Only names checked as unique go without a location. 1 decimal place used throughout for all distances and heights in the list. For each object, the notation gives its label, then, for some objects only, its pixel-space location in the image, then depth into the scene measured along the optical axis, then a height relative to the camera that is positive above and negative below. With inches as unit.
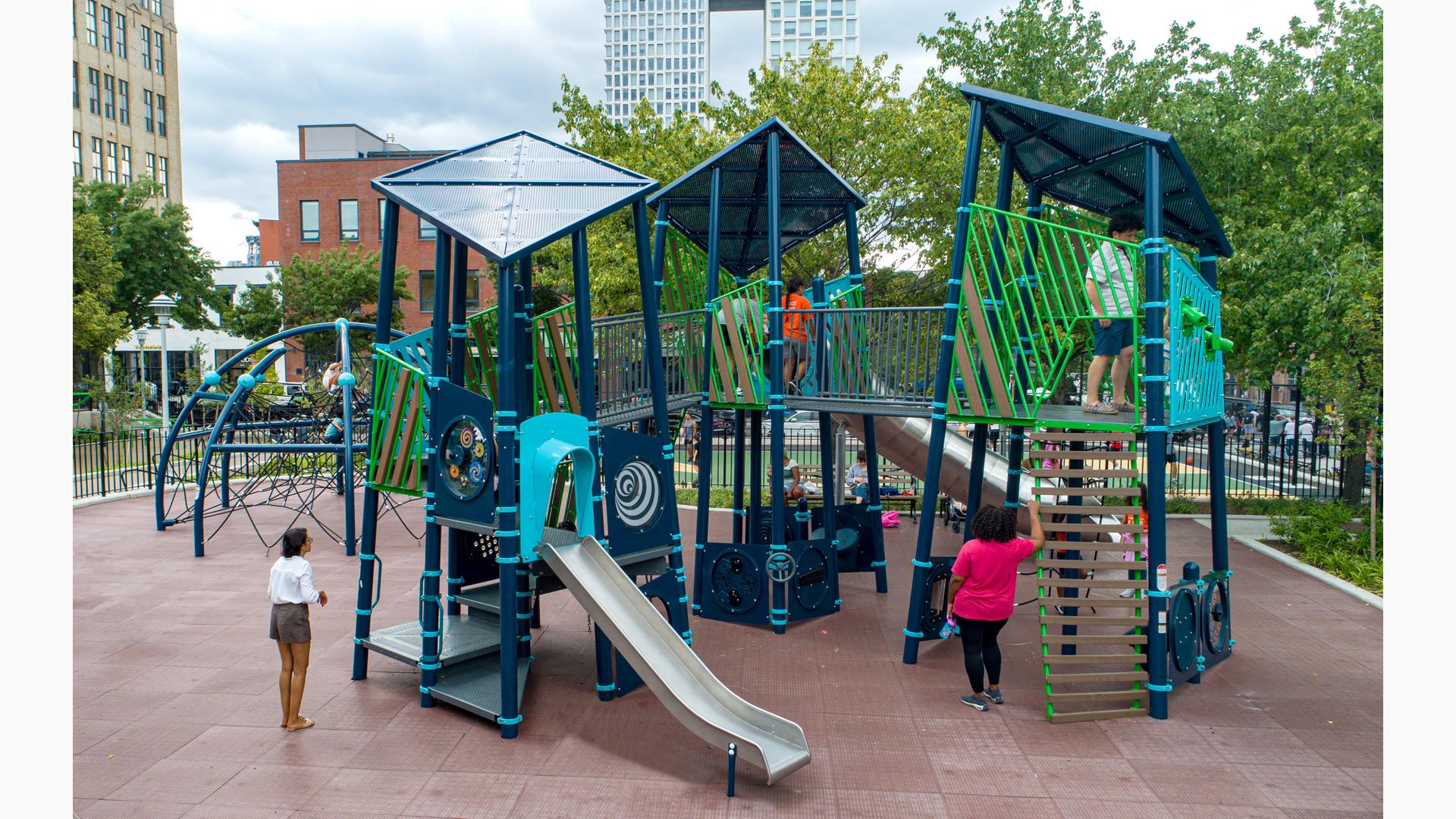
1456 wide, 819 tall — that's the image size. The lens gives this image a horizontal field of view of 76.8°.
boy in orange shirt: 406.6 +23.2
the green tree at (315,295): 1398.9 +161.9
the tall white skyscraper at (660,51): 6565.0 +2521.9
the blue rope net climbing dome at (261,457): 506.0 -41.1
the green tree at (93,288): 1030.4 +136.5
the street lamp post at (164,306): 902.7 +93.4
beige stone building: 1945.1 +693.9
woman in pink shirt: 278.7 -53.6
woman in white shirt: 259.9 -59.5
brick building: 1599.4 +319.5
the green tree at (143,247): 1386.6 +235.6
